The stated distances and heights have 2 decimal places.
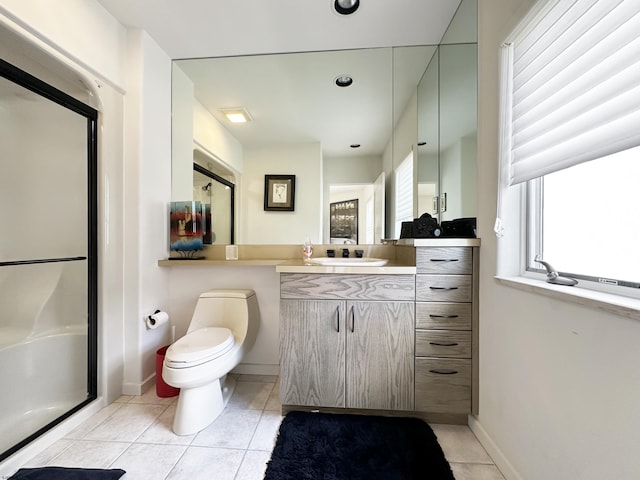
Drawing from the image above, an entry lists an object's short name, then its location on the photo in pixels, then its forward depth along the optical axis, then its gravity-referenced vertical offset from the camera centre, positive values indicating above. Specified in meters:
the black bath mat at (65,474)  1.14 -1.05
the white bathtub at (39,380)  1.40 -0.87
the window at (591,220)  0.78 +0.07
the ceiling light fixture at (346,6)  1.60 +1.43
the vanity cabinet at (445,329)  1.47 -0.51
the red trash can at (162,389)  1.78 -1.03
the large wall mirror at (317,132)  2.02 +0.86
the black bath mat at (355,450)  1.19 -1.06
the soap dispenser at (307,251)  2.05 -0.11
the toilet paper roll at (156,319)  1.86 -0.59
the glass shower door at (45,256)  1.45 -0.12
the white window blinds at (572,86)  0.73 +0.51
